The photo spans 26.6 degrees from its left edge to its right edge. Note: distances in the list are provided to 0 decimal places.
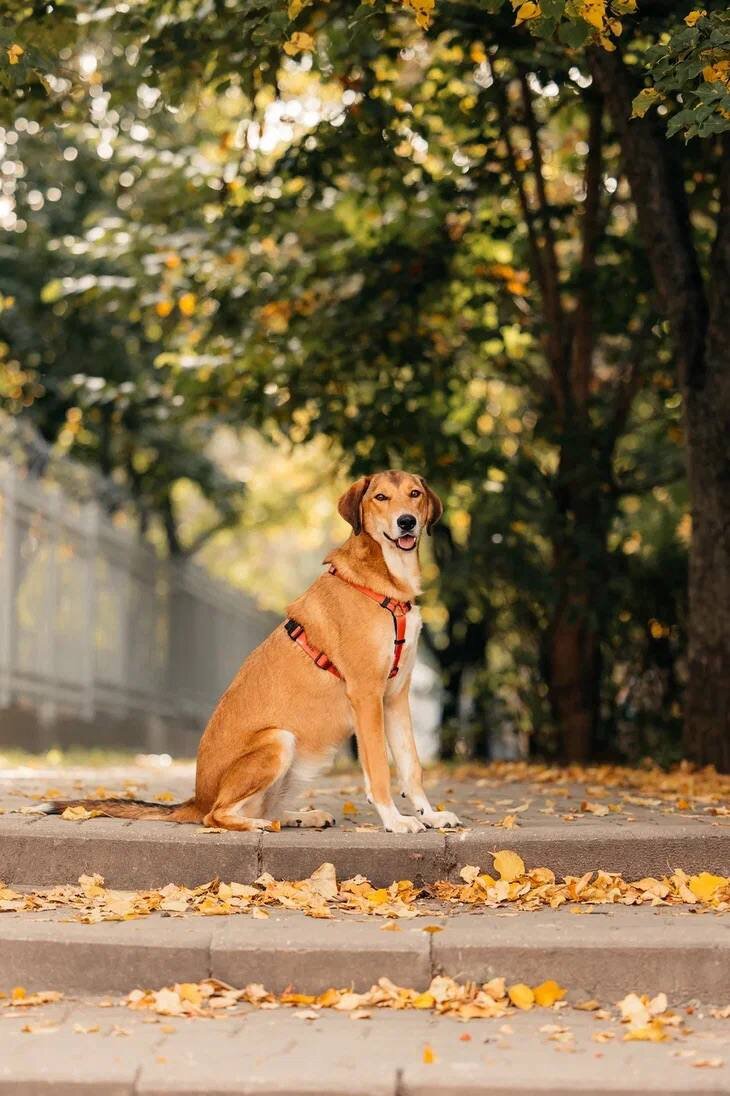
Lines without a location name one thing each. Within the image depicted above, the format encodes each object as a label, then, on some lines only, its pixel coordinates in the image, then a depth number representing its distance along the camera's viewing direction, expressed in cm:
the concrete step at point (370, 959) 501
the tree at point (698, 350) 993
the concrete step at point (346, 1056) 404
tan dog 643
